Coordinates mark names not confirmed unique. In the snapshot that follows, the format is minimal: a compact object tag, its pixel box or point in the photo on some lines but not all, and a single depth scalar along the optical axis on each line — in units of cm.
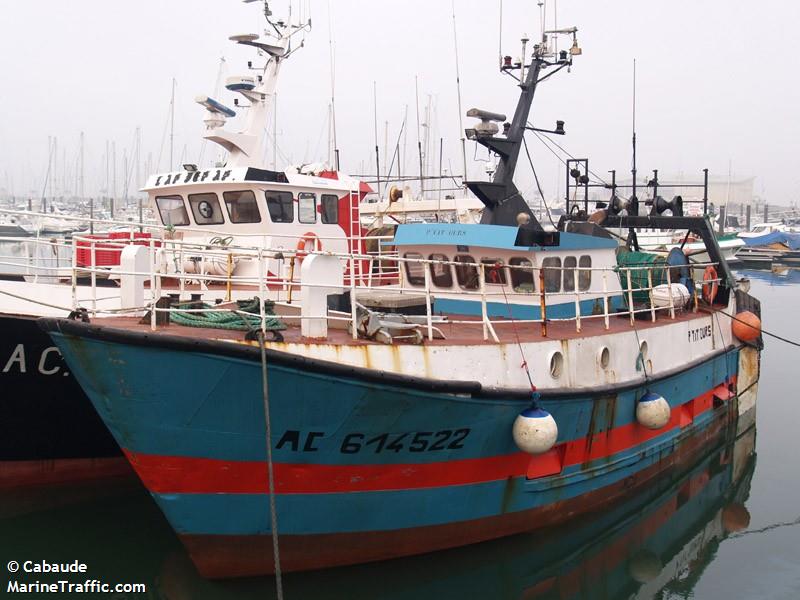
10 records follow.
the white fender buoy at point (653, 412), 973
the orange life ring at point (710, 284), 1360
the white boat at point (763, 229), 6900
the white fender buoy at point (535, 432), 770
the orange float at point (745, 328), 1387
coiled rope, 693
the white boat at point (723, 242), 4697
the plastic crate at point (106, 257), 1196
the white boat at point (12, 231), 5559
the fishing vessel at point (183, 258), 920
